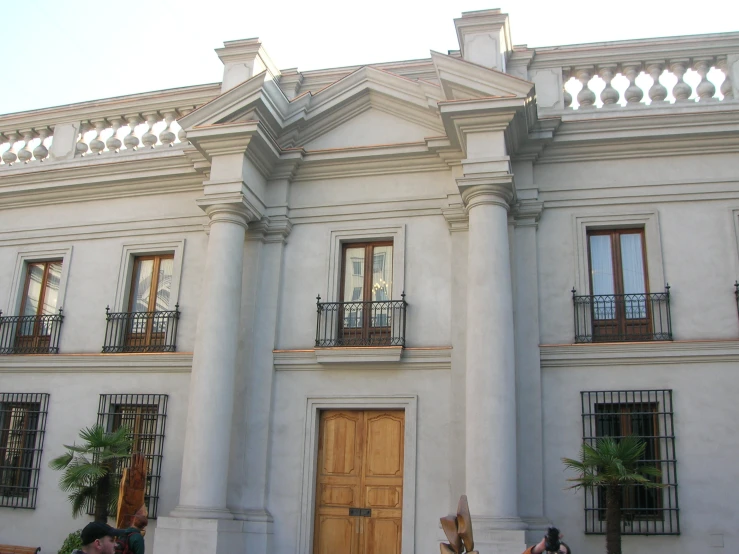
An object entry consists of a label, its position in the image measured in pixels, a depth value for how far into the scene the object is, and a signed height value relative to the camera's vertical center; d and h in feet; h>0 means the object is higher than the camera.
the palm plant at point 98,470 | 39.19 +0.83
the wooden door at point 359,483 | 40.04 +0.70
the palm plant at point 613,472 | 33.45 +1.44
